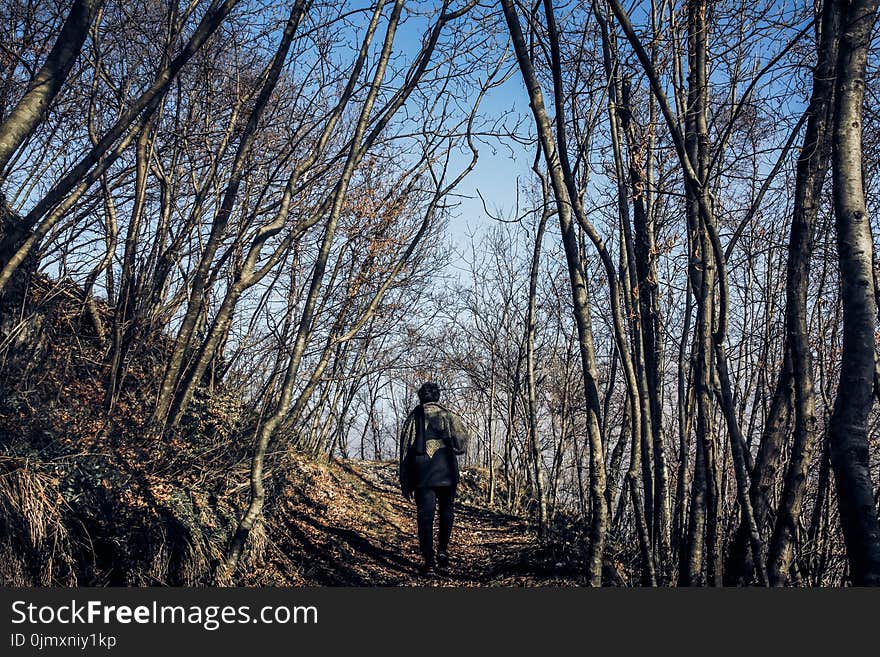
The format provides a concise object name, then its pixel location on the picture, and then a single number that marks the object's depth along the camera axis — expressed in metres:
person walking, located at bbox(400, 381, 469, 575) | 7.96
